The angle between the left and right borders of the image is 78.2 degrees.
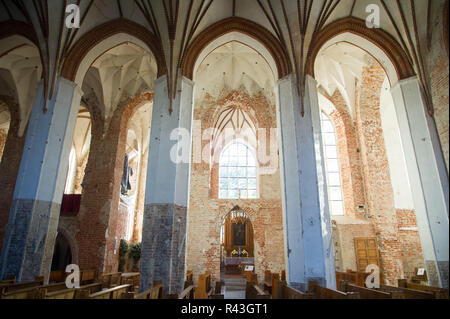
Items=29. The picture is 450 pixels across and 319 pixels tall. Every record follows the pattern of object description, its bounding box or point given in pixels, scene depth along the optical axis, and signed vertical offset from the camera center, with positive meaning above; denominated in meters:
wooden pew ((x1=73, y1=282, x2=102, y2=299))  4.70 -0.80
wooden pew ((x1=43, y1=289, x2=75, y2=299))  4.45 -0.77
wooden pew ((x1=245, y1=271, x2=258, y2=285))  11.03 -1.12
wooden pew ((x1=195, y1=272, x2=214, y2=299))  8.64 -1.29
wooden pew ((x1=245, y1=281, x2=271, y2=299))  7.28 -1.08
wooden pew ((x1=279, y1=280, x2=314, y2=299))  4.71 -0.85
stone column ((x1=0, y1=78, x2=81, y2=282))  7.36 +1.60
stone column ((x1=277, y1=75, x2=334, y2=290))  7.42 +1.58
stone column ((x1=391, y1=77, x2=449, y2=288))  7.16 +1.93
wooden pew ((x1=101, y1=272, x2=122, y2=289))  8.95 -0.97
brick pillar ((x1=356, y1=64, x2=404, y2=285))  11.64 +3.20
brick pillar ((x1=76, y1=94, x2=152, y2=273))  11.67 +2.32
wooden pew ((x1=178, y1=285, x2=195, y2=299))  6.12 -1.08
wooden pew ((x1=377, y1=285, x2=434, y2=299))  5.69 -0.94
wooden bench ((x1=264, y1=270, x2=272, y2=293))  10.28 -1.33
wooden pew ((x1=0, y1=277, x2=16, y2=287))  6.37 -0.78
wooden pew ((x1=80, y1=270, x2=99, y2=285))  9.75 -1.04
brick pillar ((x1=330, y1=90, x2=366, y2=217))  12.96 +4.24
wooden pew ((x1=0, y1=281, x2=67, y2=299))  4.39 -0.74
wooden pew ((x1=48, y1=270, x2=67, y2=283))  9.95 -1.04
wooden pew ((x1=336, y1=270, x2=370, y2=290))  10.27 -1.07
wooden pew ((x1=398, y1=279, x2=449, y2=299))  5.57 -1.02
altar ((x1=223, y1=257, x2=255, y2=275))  19.17 -1.13
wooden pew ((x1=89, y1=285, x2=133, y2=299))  4.61 -0.80
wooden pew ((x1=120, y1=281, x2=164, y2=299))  4.36 -0.82
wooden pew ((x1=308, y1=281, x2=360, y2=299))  4.67 -0.85
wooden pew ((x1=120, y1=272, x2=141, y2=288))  9.98 -1.17
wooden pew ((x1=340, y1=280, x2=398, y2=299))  5.51 -0.93
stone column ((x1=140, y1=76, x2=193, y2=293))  7.32 +1.35
